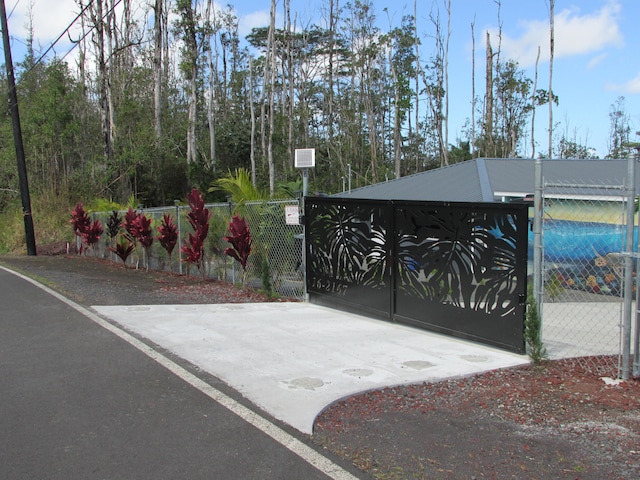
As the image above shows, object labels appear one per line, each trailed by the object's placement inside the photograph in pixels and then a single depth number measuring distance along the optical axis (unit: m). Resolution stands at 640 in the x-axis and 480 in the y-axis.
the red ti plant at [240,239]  10.69
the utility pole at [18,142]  20.30
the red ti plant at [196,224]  11.93
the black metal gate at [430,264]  6.20
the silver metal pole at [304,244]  9.54
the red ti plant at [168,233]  13.58
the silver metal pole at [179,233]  13.74
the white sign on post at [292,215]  9.68
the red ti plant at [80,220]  19.64
